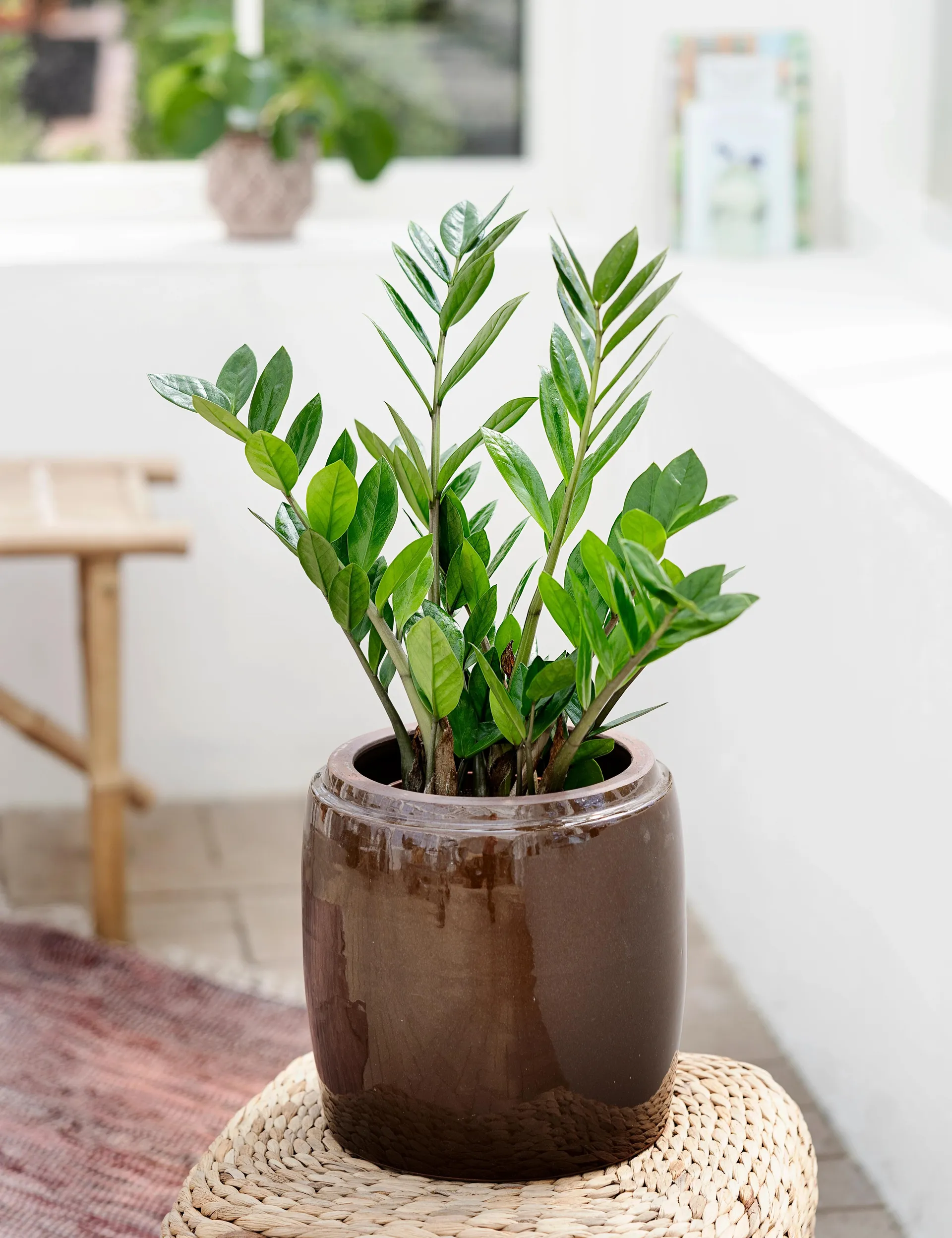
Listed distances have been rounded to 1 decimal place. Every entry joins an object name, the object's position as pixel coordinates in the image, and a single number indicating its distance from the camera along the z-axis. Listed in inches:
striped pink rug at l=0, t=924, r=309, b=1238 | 118.4
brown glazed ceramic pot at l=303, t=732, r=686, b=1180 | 99.1
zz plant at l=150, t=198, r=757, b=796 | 99.6
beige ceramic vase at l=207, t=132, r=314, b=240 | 157.5
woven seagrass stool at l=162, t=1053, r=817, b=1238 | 99.6
